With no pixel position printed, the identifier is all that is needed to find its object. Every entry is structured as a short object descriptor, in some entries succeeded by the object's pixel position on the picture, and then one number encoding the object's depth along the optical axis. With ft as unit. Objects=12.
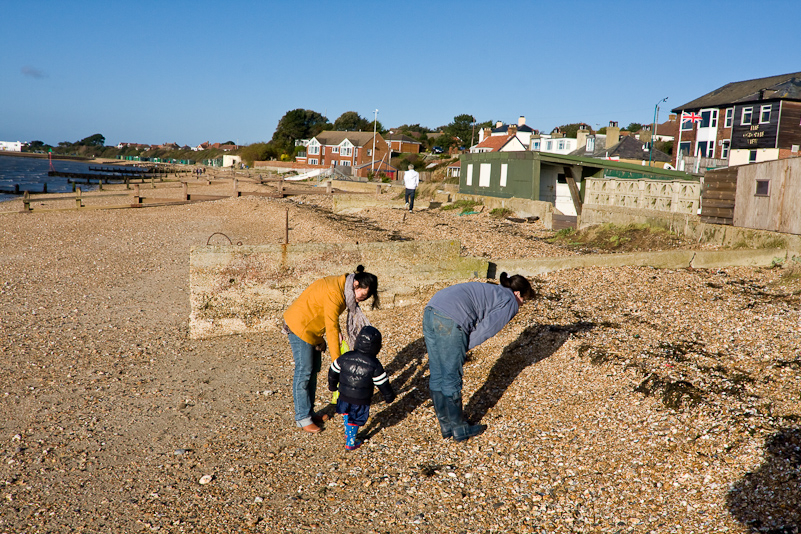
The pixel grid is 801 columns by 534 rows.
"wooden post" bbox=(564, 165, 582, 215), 74.59
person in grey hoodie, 15.99
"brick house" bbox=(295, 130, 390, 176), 286.05
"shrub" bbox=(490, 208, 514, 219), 71.92
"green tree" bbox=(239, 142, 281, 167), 373.61
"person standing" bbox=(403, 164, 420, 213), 74.54
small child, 16.62
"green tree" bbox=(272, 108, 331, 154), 398.83
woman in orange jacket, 16.89
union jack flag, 131.13
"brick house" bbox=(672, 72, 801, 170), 116.06
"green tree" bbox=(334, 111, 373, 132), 401.90
